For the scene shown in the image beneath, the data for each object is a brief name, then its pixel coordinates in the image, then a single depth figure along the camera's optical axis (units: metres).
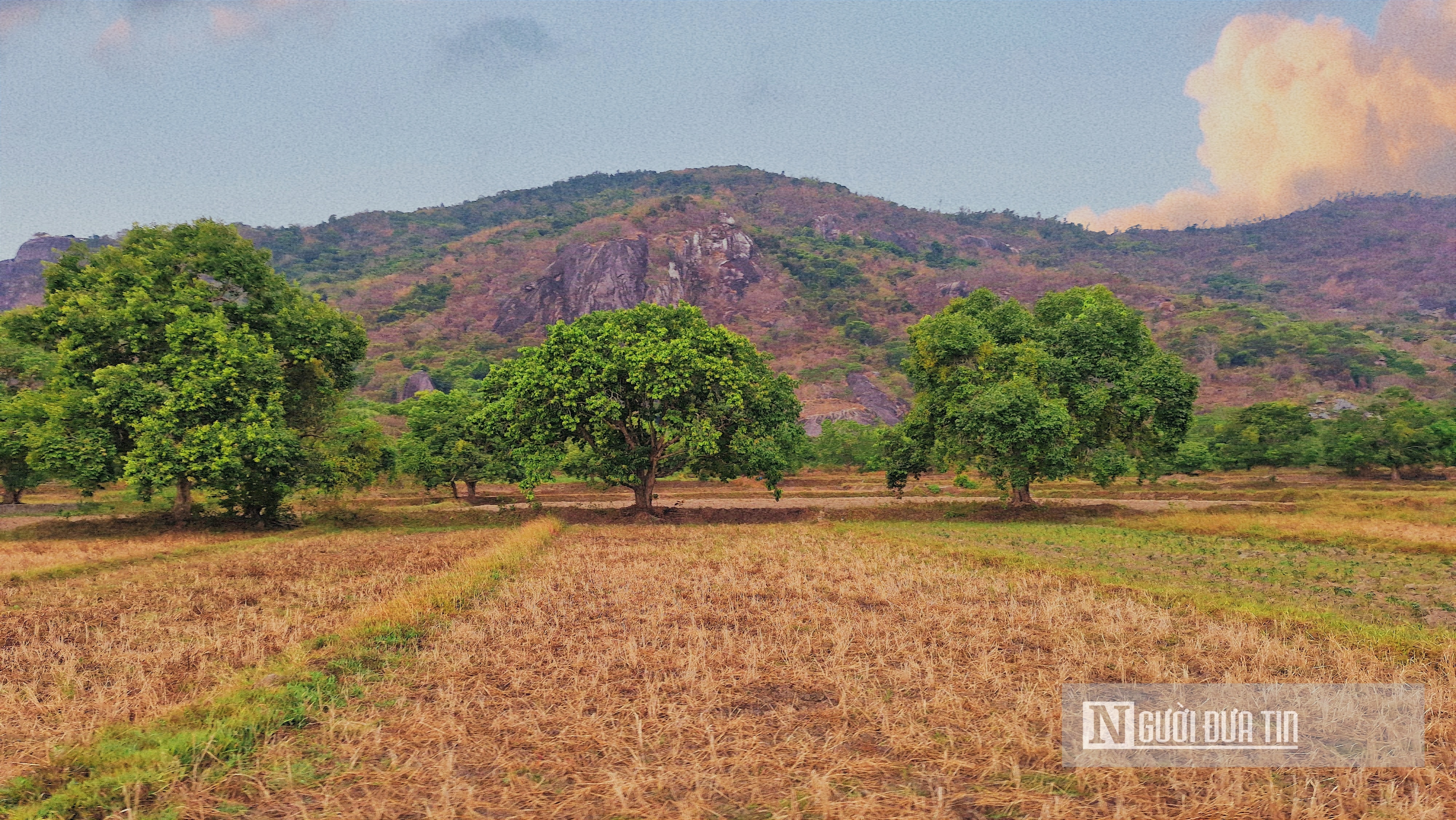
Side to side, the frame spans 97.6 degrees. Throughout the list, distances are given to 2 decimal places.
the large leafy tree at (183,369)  28.08
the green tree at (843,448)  97.81
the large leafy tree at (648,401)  33.66
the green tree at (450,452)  58.59
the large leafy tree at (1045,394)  34.62
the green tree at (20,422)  28.27
